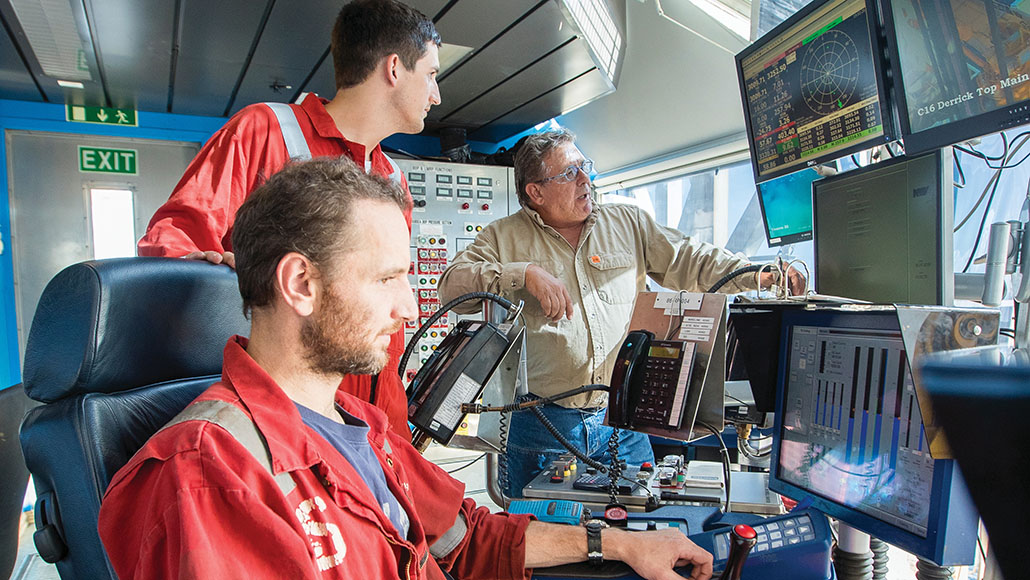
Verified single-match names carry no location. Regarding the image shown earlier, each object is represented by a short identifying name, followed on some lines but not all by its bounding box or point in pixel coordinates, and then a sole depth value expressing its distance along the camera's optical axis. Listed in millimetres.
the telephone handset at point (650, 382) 1147
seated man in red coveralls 678
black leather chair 831
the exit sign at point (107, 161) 3916
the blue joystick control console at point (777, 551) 904
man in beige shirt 1764
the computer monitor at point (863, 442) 813
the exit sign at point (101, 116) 3826
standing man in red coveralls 1449
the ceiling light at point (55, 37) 2508
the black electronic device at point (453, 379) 1210
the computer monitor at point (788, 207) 1673
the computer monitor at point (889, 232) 1079
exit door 3768
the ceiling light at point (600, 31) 2713
